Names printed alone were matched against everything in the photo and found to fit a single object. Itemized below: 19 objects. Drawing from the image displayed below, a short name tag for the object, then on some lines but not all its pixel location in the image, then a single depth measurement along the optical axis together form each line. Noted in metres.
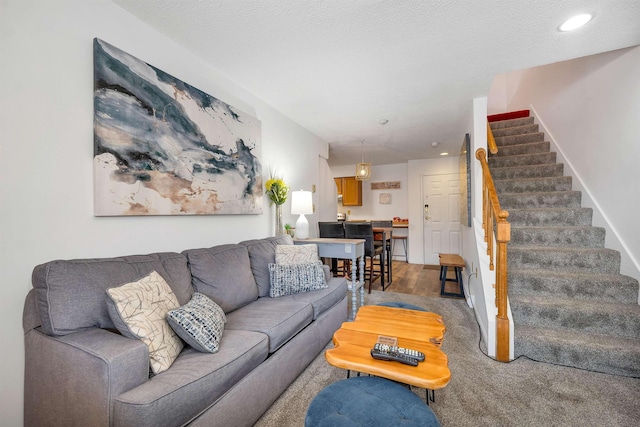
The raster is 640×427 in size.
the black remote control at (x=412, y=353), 1.26
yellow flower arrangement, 3.07
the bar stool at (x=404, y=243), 6.55
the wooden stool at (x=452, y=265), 3.66
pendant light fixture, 4.81
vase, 3.18
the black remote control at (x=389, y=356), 1.23
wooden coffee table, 1.17
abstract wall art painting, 1.62
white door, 6.05
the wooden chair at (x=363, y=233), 3.95
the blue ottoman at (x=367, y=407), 0.98
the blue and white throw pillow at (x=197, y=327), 1.31
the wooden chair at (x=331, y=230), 4.03
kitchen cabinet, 7.04
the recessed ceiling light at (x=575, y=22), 1.82
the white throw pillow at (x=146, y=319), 1.18
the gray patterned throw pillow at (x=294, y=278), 2.31
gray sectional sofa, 1.02
